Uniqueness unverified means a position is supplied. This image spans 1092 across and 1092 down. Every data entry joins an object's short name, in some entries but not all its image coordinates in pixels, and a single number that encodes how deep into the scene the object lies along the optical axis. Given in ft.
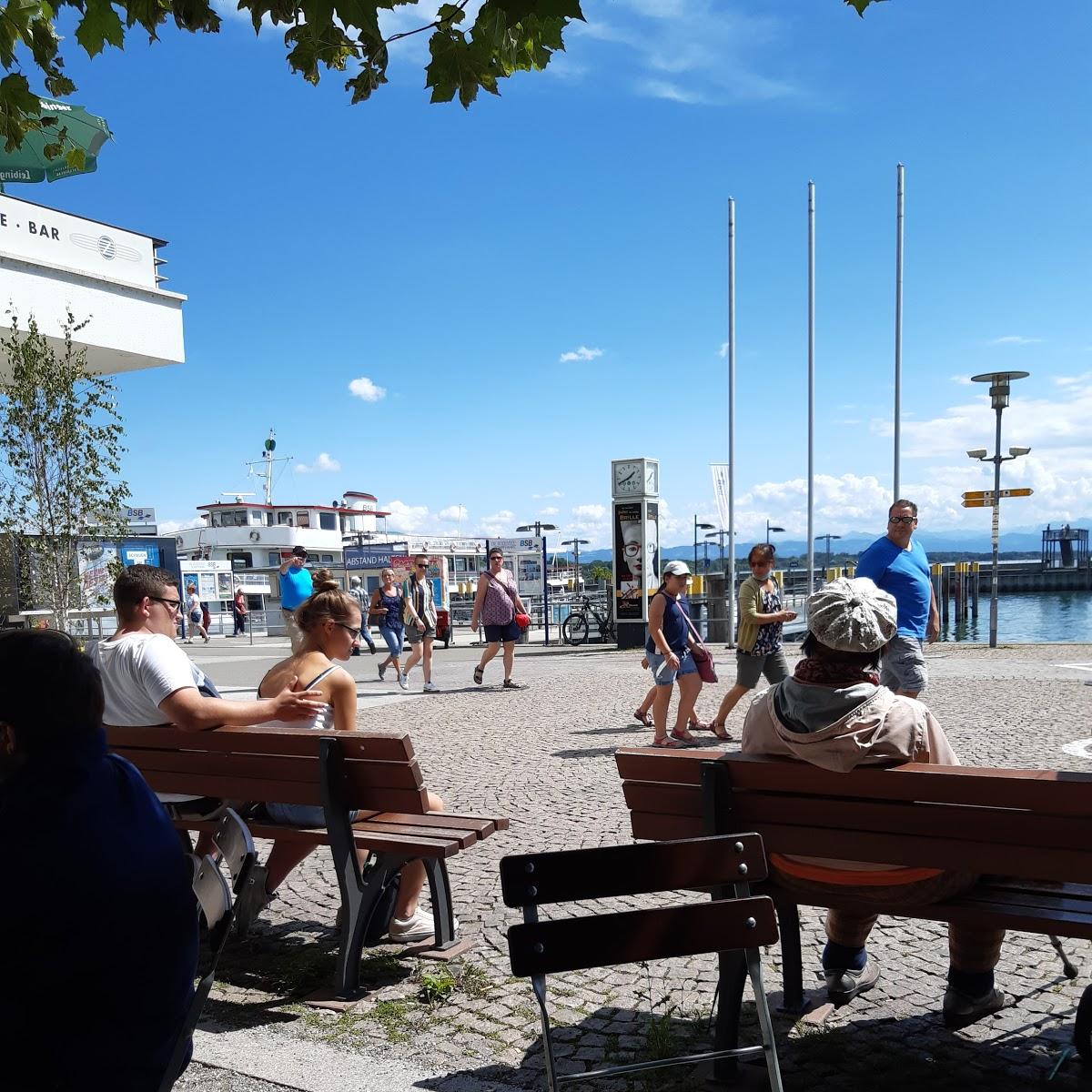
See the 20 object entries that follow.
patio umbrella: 43.98
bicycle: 71.15
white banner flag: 78.18
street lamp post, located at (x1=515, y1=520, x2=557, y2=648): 73.41
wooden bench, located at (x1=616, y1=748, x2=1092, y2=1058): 8.40
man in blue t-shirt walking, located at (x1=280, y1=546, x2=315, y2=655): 41.37
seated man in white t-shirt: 12.87
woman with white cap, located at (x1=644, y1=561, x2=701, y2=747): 26.96
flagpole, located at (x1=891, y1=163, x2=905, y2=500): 82.43
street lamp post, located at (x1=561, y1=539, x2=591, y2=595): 122.62
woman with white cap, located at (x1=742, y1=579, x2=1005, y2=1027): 9.31
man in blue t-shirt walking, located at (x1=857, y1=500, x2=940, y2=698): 22.27
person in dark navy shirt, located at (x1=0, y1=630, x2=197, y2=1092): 5.52
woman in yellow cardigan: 27.17
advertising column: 65.26
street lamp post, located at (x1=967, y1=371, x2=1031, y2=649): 59.62
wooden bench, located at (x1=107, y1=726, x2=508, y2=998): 11.66
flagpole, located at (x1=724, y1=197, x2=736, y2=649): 77.61
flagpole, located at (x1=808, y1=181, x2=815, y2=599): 84.28
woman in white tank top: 13.47
